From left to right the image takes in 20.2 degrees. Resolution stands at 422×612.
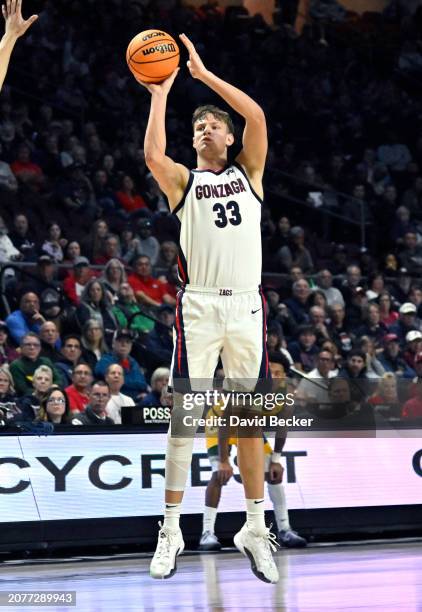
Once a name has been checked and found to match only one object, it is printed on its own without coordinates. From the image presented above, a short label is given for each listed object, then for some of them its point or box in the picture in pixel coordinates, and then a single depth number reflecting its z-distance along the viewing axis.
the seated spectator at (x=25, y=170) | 16.39
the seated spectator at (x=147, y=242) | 16.28
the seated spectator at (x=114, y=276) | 14.62
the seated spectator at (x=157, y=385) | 12.68
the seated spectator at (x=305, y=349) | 15.24
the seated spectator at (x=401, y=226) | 19.72
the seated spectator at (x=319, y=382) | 13.45
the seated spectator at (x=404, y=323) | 16.91
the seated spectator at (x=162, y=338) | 14.26
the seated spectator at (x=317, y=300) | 16.44
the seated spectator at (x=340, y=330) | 16.08
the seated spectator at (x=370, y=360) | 15.18
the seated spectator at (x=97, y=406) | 11.42
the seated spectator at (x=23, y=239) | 14.98
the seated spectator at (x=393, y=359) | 15.77
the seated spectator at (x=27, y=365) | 12.27
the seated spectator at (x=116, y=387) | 12.27
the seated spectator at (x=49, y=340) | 13.06
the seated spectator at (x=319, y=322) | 15.84
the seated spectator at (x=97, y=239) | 15.59
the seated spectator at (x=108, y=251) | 15.51
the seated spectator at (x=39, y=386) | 11.47
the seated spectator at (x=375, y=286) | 17.42
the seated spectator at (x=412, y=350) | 15.93
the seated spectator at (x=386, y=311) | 17.15
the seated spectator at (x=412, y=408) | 12.84
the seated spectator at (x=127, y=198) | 17.22
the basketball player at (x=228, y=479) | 10.50
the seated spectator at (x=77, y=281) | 14.51
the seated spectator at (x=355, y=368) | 14.41
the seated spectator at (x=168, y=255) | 16.06
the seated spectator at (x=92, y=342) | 13.41
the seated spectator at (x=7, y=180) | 15.80
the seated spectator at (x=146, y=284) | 15.38
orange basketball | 7.12
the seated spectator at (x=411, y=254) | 18.95
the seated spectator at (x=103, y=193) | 16.72
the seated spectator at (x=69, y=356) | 12.94
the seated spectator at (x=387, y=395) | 13.51
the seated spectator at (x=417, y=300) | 17.59
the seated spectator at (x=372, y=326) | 16.61
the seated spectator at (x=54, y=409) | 11.12
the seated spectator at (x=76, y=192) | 16.30
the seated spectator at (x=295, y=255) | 17.92
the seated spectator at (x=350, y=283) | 17.25
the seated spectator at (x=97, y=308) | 13.84
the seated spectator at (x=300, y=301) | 16.31
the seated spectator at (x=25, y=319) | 13.44
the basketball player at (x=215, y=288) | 7.03
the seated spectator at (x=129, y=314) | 14.41
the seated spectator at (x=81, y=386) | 12.16
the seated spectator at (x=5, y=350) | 12.85
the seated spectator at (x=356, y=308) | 16.83
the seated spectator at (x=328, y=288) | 17.03
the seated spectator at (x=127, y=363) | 13.37
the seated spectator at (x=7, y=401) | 10.62
